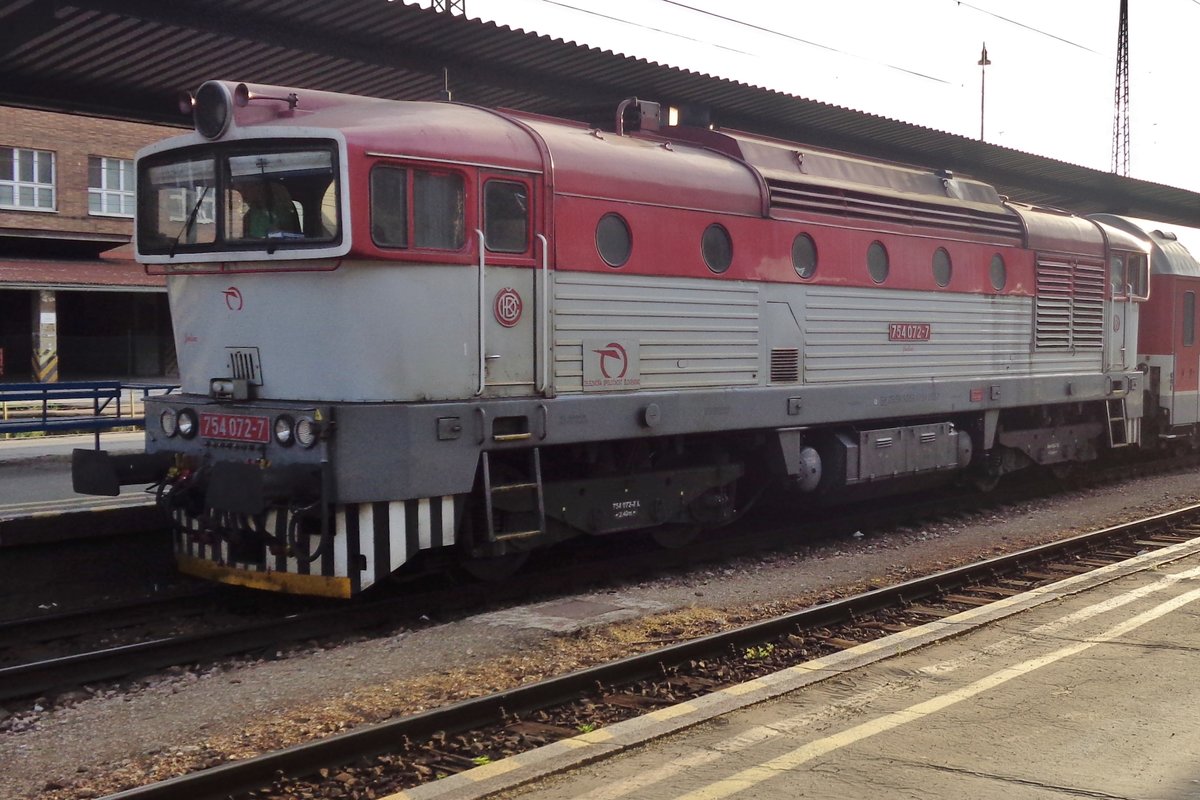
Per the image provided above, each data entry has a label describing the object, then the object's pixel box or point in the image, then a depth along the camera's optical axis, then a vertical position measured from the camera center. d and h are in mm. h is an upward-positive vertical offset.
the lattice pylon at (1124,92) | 43750 +10342
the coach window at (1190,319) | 19578 +785
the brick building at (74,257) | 34219 +3336
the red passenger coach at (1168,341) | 19078 +422
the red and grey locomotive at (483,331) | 8266 +294
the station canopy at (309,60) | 12070 +3576
